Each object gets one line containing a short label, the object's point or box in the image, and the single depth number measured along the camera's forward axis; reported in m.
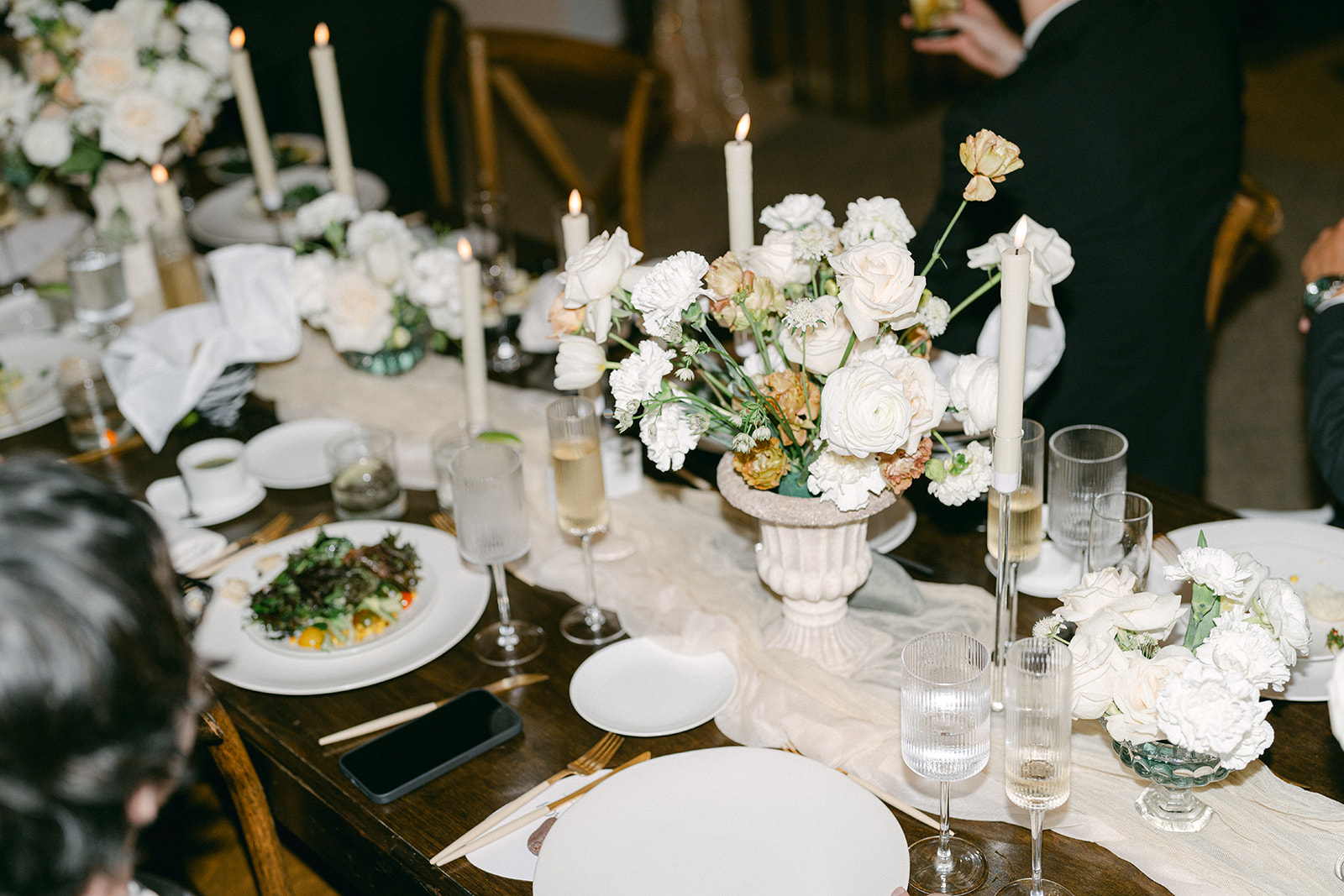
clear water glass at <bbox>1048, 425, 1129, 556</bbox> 1.47
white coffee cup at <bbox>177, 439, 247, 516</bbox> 1.81
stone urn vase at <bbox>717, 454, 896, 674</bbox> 1.31
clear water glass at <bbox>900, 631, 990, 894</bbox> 1.07
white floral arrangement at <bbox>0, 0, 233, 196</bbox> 2.33
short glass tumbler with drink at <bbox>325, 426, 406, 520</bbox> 1.79
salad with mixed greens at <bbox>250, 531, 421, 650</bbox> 1.53
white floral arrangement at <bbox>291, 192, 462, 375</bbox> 1.96
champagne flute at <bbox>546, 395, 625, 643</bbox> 1.48
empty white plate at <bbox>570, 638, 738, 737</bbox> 1.37
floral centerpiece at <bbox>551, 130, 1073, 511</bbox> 1.16
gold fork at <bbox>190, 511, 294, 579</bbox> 1.69
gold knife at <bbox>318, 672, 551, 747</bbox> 1.39
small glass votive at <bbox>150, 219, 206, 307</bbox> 2.28
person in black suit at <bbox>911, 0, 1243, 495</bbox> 1.98
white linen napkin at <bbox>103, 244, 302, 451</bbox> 1.99
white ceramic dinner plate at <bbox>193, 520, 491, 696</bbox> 1.47
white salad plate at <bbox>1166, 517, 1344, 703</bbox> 1.51
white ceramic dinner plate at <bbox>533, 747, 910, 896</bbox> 1.16
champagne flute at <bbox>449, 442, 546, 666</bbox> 1.45
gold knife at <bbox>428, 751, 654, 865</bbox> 1.21
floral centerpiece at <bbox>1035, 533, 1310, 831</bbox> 1.04
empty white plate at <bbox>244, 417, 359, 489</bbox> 1.88
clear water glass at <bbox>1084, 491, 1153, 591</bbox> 1.32
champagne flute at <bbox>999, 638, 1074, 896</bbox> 1.04
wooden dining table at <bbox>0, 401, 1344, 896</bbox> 1.19
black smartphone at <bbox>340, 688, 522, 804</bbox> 1.31
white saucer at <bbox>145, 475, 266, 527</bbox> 1.82
